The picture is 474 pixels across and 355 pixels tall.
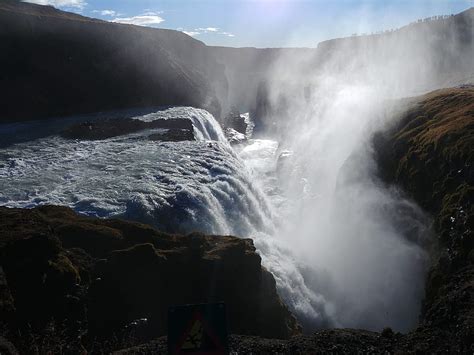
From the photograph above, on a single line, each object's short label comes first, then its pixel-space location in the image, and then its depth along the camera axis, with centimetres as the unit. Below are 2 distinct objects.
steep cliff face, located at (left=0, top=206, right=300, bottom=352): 1146
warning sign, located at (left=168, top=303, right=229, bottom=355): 579
